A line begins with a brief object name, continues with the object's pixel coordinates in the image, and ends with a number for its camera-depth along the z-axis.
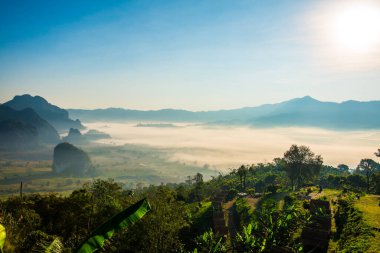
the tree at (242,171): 92.34
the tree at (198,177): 121.06
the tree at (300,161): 93.50
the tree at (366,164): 90.88
